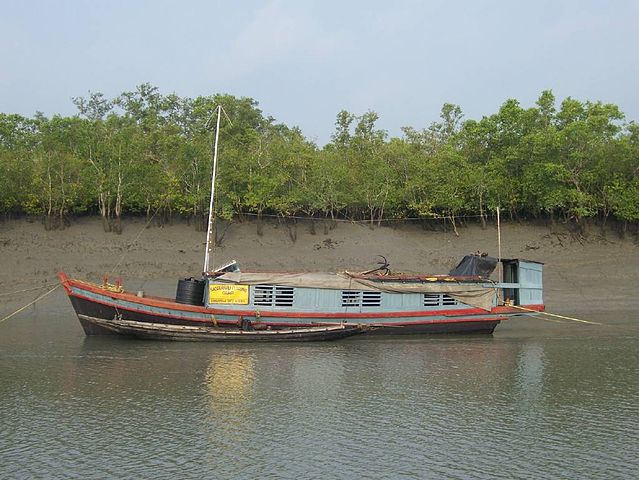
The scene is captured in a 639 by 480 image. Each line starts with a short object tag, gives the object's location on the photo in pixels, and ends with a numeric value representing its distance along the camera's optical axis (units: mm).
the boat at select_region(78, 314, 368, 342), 25078
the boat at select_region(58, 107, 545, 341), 25469
